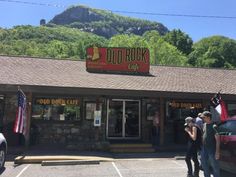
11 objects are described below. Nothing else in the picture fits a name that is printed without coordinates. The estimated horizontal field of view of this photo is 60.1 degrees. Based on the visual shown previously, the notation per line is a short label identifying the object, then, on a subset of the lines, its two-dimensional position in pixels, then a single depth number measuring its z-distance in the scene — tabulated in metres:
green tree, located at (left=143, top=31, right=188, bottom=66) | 29.88
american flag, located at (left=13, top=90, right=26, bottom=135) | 7.56
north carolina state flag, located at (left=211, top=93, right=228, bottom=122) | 7.47
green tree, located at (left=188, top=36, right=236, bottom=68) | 33.41
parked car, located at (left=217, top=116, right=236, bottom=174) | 4.55
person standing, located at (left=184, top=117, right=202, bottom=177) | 5.34
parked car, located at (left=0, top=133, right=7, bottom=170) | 5.95
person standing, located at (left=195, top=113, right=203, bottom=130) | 6.63
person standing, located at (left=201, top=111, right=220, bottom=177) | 4.55
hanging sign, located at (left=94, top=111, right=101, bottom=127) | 9.03
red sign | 10.79
